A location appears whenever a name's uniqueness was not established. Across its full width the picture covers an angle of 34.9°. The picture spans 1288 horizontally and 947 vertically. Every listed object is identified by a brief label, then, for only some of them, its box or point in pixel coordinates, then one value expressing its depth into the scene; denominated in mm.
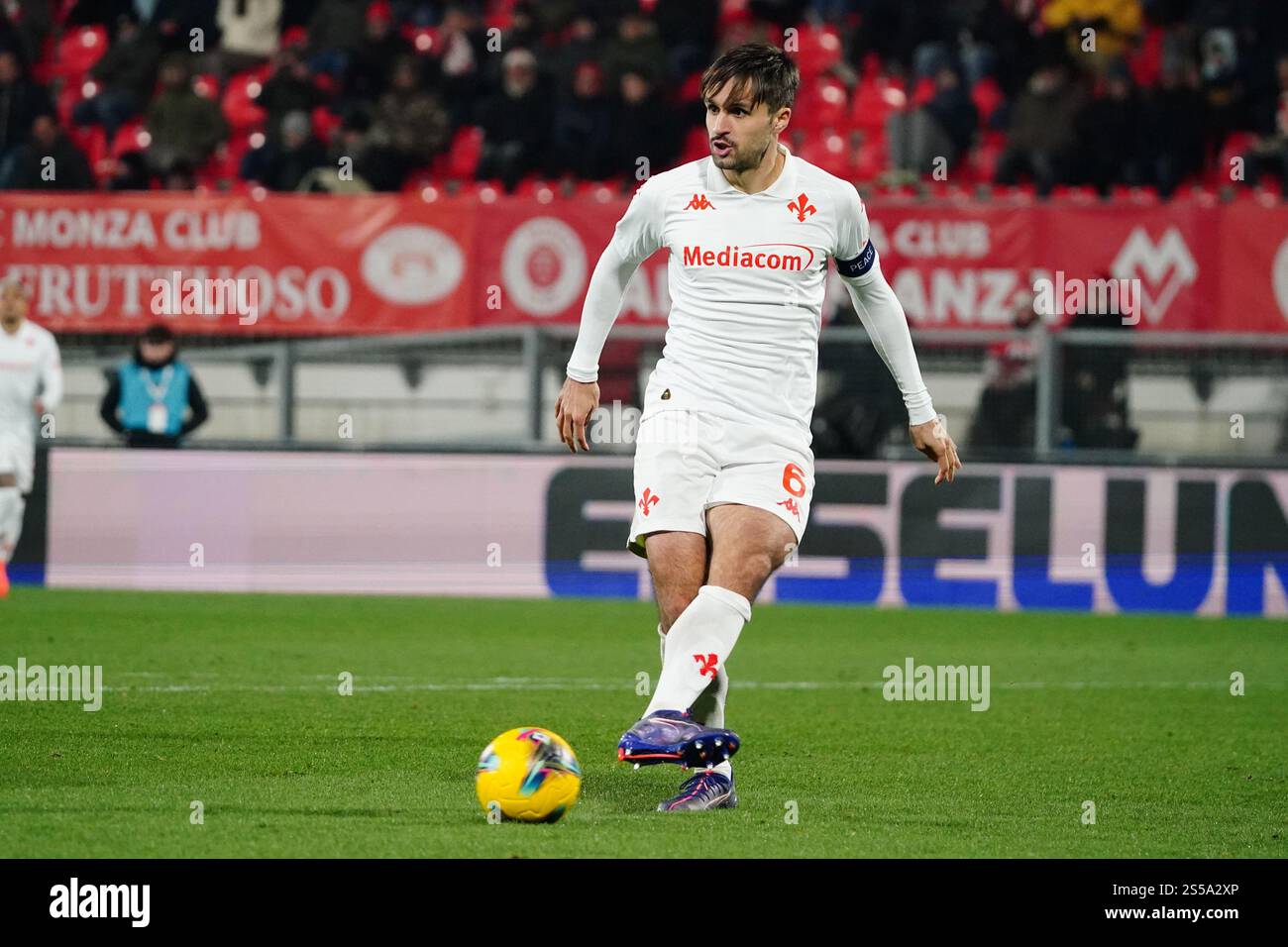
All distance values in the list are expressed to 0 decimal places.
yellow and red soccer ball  5711
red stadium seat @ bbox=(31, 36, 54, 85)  19500
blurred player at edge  13844
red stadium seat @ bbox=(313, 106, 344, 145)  18656
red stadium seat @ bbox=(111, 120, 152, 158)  18531
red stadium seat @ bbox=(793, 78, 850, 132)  18969
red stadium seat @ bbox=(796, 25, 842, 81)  19641
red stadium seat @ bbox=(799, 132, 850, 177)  18016
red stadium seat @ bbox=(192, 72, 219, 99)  19156
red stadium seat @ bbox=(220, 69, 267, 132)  19188
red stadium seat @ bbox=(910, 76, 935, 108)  19000
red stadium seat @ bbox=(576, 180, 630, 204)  16578
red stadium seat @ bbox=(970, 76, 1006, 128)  19234
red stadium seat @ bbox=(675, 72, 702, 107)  18625
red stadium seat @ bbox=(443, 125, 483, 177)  18672
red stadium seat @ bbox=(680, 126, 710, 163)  18156
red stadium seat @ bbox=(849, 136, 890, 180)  17938
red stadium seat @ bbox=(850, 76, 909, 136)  18938
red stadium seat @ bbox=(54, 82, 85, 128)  19203
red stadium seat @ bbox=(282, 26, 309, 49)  19730
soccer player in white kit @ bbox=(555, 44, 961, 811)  5879
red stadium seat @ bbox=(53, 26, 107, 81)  20047
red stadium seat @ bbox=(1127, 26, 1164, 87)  19688
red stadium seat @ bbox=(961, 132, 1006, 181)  18422
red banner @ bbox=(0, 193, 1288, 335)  15656
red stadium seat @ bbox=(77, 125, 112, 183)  18672
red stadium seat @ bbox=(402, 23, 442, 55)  19391
